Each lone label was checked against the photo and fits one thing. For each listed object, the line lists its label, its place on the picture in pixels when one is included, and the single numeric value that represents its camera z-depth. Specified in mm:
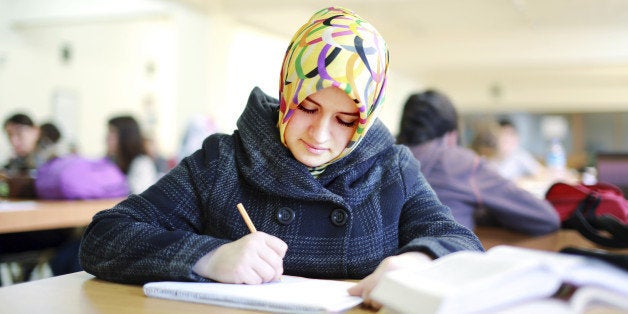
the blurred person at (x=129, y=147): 4047
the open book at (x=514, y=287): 661
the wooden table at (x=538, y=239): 2110
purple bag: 3080
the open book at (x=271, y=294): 835
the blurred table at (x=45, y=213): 2414
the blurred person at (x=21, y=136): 4801
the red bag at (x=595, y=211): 1945
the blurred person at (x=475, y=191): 2361
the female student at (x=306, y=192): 1058
